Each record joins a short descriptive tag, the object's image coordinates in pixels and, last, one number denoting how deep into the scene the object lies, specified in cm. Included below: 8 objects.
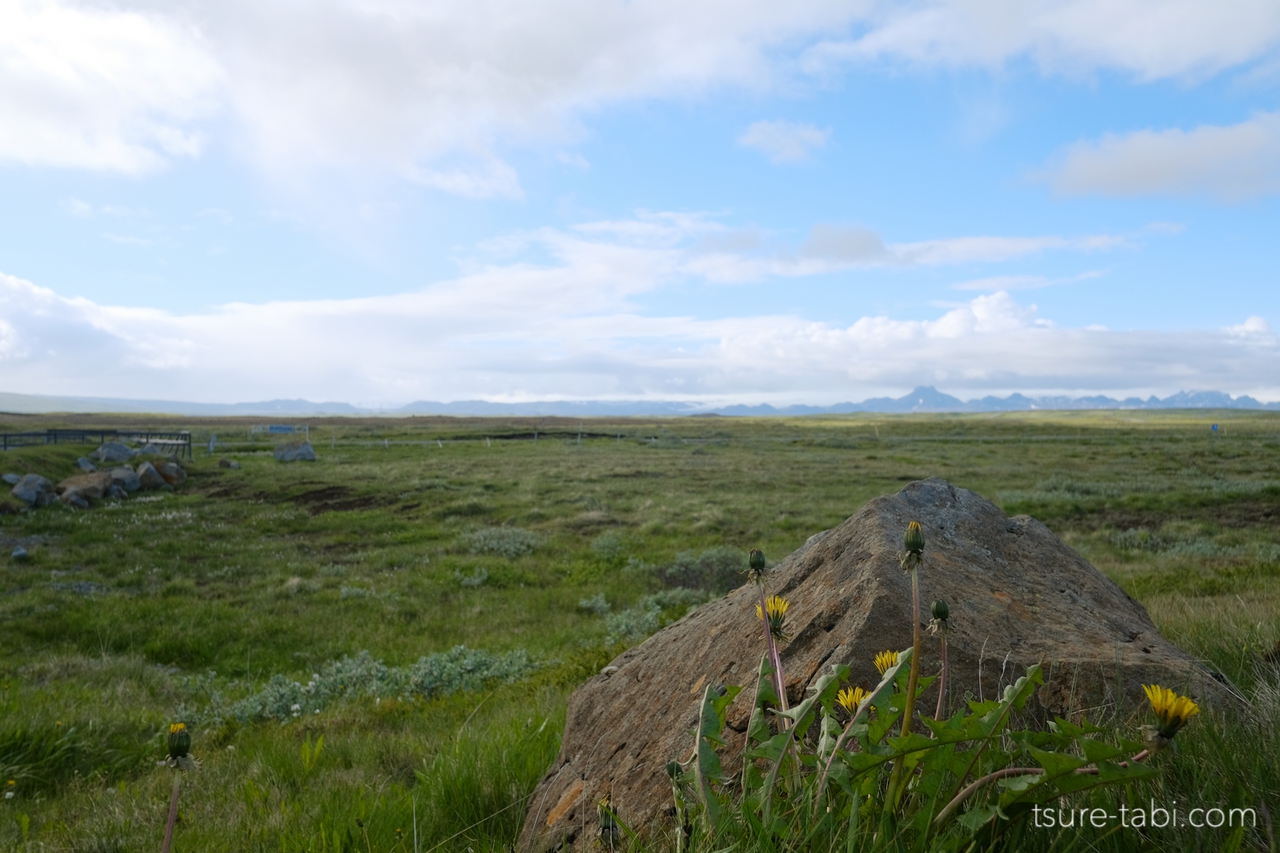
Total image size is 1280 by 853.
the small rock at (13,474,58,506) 2123
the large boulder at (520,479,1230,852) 281
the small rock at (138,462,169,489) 2662
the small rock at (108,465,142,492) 2502
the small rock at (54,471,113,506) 2283
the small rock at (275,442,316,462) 3984
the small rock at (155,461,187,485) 2817
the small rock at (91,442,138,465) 3064
